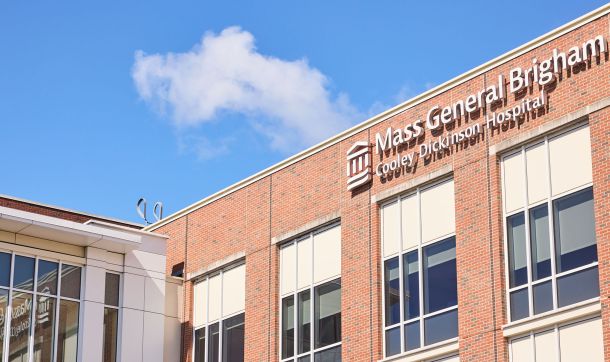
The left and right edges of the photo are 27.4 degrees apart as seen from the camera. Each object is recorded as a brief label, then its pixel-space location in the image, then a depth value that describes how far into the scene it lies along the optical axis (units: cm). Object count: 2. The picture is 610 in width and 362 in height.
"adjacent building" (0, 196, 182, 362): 3722
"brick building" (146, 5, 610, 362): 2939
